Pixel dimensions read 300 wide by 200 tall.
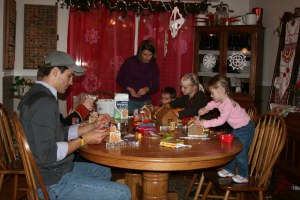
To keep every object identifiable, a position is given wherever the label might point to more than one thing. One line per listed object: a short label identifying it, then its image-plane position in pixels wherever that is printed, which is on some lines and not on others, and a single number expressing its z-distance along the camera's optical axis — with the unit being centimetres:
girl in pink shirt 253
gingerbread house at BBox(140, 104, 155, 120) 308
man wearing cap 186
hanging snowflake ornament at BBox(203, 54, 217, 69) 529
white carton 307
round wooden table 190
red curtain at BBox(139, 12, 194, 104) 538
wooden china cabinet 500
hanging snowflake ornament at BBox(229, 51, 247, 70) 514
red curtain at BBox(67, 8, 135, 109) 526
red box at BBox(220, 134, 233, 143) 238
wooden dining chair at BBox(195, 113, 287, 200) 234
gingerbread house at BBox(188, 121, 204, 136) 246
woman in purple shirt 402
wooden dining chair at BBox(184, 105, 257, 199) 331
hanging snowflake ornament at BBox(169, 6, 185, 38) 304
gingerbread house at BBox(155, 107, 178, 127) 283
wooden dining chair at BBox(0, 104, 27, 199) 265
